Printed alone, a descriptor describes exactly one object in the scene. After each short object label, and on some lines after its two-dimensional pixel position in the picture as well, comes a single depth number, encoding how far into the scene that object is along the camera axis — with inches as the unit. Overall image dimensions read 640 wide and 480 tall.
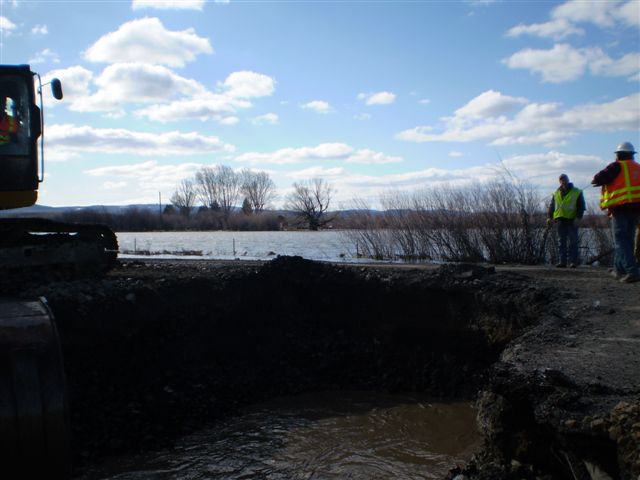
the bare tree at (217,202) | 2743.6
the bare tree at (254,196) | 2795.3
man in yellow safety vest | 454.9
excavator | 120.4
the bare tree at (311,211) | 1774.1
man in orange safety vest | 334.3
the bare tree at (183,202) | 2586.1
